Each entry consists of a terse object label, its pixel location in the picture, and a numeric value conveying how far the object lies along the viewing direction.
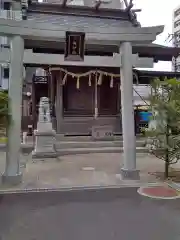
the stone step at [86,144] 7.76
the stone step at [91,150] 7.41
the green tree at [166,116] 4.67
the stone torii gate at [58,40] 4.60
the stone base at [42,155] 6.83
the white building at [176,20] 43.72
